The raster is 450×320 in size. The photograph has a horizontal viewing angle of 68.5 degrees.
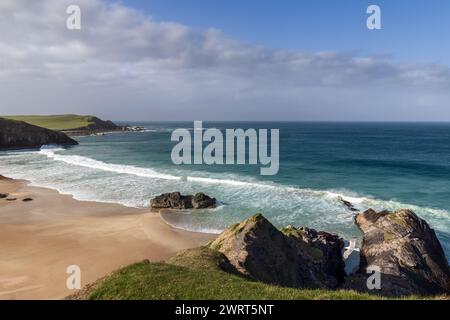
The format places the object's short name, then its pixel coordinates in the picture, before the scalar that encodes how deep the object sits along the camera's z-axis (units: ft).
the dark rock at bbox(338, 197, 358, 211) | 133.08
